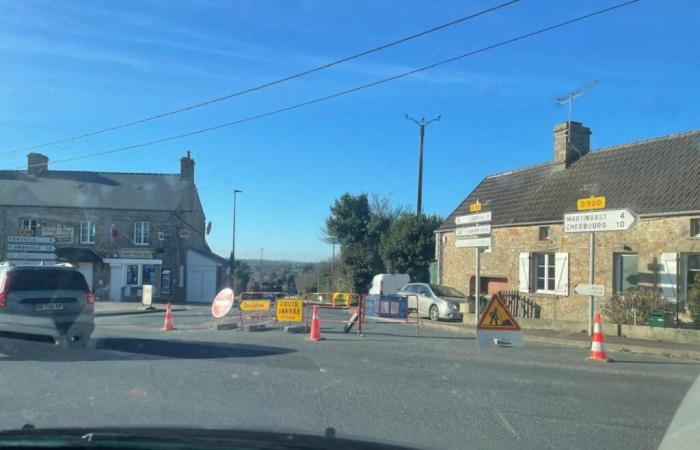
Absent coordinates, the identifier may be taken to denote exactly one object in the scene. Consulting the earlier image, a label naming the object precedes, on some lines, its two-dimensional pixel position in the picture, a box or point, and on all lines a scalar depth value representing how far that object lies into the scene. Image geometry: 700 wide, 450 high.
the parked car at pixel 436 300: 22.17
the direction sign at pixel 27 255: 27.70
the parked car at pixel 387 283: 31.84
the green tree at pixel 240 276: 69.78
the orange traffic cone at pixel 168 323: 17.06
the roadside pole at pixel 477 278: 16.59
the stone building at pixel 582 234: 18.19
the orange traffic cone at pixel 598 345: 11.96
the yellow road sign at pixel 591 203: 14.95
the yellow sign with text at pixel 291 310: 16.92
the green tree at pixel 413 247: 39.12
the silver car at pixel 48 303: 11.61
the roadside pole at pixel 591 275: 14.75
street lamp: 48.58
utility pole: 41.00
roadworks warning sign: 12.27
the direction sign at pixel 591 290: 14.27
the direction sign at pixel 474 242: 17.23
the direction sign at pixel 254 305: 17.77
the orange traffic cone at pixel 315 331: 14.62
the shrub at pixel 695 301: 16.16
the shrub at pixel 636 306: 16.75
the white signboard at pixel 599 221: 14.20
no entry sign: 17.89
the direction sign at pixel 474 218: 17.05
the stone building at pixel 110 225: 39.97
